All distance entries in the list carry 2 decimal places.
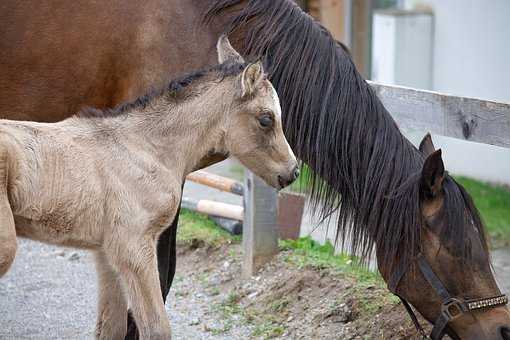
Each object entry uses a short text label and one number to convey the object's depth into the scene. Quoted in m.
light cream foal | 8.21
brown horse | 9.08
